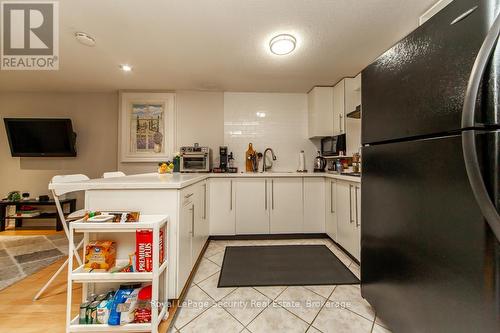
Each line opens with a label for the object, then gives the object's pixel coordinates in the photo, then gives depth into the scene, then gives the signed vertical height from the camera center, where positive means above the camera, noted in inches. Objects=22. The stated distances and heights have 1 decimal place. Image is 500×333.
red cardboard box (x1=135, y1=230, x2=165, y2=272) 43.7 -18.6
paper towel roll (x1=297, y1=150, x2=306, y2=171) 127.4 +3.5
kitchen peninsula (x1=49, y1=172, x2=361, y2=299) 50.1 -16.3
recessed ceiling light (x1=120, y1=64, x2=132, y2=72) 96.7 +49.2
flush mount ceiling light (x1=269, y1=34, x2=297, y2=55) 73.7 +46.8
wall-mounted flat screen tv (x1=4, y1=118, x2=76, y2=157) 125.0 +19.6
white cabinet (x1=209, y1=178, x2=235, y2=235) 108.9 -21.5
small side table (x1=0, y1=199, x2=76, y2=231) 121.0 -24.9
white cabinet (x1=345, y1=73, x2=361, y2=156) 103.5 +26.0
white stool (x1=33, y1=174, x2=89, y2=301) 47.6 -4.6
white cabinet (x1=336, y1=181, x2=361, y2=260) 77.7 -20.8
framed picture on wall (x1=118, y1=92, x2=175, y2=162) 127.1 +26.8
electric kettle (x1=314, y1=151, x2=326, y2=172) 126.1 +2.2
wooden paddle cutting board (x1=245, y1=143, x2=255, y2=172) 127.0 +6.7
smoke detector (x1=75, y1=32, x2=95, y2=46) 73.2 +48.8
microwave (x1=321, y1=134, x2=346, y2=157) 109.6 +12.5
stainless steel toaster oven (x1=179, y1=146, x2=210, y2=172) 117.3 +5.1
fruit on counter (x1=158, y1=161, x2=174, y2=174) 96.6 -0.1
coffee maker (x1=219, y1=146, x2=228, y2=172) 122.3 +5.9
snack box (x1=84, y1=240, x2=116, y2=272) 44.3 -19.9
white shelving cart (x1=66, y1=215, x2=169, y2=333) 41.9 -22.8
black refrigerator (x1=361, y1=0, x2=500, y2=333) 24.1 -1.3
